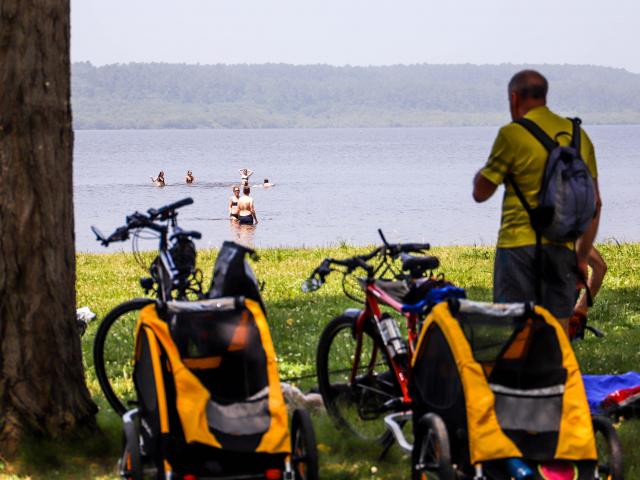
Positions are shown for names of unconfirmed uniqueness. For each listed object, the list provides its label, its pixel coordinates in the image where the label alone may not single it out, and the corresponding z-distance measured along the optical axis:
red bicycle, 13.51
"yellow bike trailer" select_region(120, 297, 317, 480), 11.36
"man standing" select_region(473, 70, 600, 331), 13.71
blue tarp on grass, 16.55
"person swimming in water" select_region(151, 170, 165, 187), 166.12
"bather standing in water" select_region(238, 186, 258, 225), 87.94
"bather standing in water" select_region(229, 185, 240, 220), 94.44
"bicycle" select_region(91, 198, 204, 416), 14.63
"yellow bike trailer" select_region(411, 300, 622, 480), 11.10
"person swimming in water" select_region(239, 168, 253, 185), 91.34
